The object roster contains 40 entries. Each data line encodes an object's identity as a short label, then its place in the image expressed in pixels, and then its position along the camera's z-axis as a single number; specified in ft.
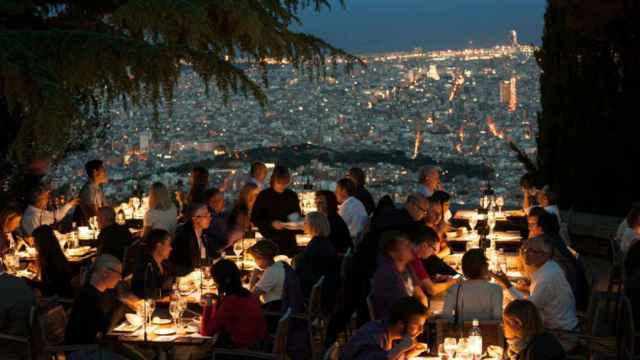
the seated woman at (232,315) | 39.34
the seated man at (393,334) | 33.96
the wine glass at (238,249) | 55.28
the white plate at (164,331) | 40.41
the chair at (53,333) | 39.10
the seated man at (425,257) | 47.57
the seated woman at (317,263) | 49.65
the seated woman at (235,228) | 60.06
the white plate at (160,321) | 41.48
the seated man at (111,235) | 54.25
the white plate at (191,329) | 40.70
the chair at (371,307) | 43.39
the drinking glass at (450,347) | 36.28
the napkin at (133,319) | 41.32
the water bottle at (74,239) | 60.25
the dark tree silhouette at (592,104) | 75.73
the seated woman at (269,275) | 45.09
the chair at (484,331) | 39.98
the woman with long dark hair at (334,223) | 59.76
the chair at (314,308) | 43.78
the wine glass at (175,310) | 40.79
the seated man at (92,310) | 40.06
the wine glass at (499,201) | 72.29
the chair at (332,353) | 32.32
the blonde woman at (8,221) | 56.47
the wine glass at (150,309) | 41.66
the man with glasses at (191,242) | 54.87
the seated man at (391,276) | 43.94
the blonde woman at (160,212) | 58.98
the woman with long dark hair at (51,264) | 50.76
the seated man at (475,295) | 41.21
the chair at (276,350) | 37.76
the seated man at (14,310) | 41.69
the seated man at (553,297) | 42.26
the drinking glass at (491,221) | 62.01
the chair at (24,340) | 38.85
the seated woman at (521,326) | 33.80
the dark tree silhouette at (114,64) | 40.06
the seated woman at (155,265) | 46.33
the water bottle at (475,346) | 35.83
